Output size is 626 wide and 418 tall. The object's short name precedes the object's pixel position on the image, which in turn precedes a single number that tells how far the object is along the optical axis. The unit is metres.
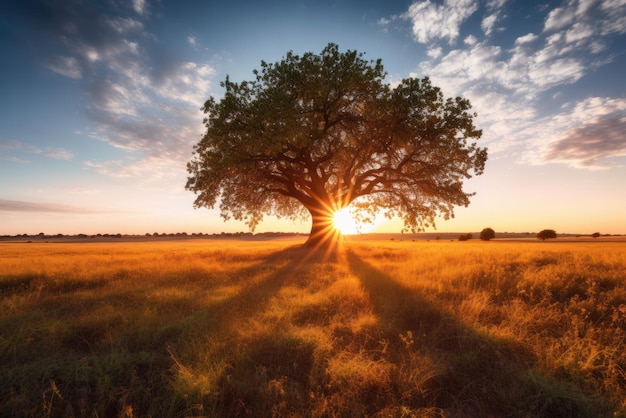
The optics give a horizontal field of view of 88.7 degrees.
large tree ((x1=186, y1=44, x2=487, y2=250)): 20.17
